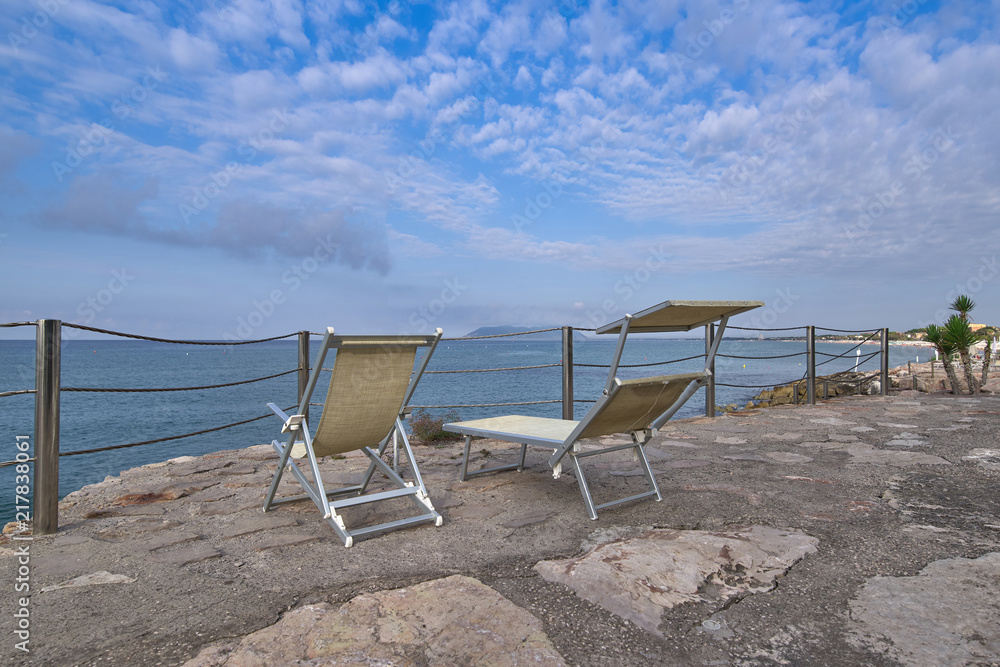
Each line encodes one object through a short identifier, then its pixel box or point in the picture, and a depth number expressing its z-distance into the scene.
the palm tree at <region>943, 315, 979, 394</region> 9.65
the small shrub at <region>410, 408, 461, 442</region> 5.58
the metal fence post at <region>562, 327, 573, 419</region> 5.90
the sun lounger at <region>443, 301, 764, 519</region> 2.77
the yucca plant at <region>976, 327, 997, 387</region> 9.63
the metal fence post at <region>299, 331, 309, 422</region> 5.07
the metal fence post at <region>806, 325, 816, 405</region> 8.45
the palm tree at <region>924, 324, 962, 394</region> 9.77
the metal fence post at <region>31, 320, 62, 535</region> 2.75
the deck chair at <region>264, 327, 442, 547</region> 2.75
